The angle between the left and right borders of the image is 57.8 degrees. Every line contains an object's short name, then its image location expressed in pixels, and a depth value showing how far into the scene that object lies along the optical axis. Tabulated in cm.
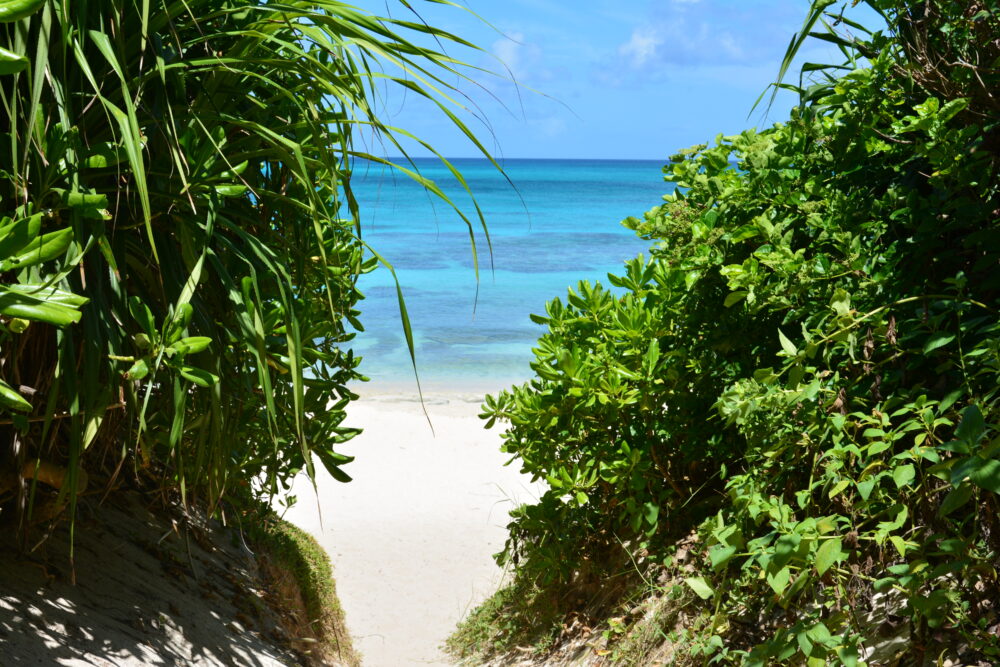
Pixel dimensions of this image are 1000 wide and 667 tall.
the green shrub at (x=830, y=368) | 208
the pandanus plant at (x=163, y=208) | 199
